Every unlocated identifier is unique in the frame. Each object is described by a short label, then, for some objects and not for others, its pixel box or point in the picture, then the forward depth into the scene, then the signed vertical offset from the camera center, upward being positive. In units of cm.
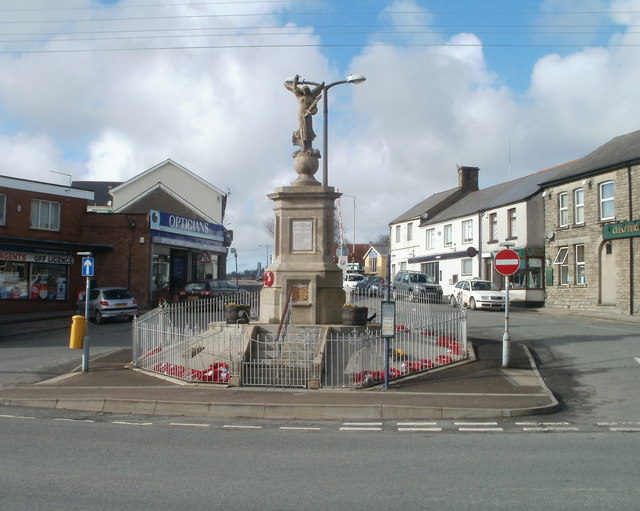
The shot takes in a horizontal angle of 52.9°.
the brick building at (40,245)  3059 +184
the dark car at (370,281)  3947 +35
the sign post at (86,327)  1530 -111
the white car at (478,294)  3200 -32
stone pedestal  1603 +63
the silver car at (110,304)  2744 -92
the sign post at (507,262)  1496 +62
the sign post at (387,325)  1245 -74
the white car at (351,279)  4308 +52
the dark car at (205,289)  3244 -28
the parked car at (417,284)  3505 +18
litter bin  1576 -124
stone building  2850 +286
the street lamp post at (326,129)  1980 +513
